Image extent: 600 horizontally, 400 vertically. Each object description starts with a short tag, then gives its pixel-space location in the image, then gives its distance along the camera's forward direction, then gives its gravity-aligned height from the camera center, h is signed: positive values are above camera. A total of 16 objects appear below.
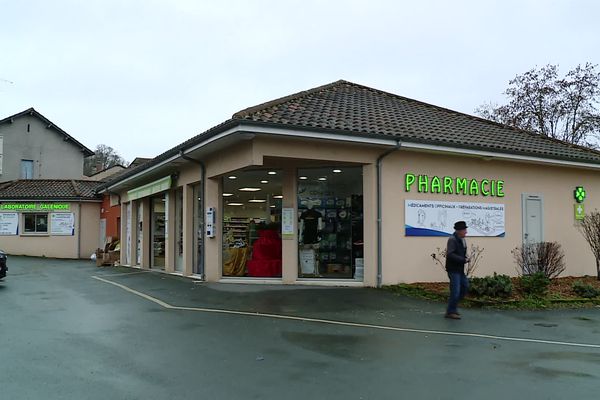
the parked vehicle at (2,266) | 15.23 -1.06
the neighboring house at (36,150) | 40.69 +6.16
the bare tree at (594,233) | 14.80 -0.16
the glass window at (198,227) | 16.16 +0.02
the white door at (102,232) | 31.86 -0.27
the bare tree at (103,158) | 70.09 +10.00
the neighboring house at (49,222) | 31.61 +0.36
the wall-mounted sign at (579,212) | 16.52 +0.46
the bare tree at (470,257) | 13.66 -0.76
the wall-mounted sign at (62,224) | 31.89 +0.24
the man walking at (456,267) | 9.73 -0.73
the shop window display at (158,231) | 20.61 -0.12
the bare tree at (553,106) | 36.81 +8.45
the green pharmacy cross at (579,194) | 16.58 +1.01
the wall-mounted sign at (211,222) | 14.62 +0.16
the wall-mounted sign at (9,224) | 31.62 +0.24
